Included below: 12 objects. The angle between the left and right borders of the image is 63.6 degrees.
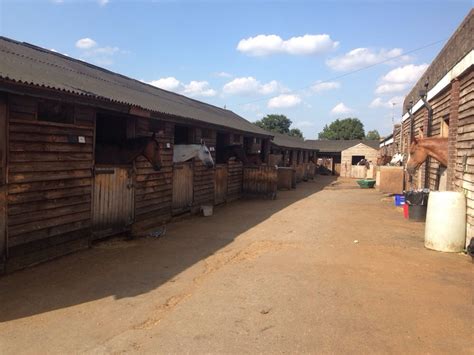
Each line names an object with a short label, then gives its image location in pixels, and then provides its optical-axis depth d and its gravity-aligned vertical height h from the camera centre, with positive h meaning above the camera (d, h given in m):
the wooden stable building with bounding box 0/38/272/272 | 5.89 -0.16
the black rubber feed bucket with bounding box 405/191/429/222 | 10.88 -1.06
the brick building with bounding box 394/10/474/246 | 7.75 +1.52
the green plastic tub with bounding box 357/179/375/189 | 24.50 -1.19
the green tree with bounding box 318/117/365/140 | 86.25 +7.91
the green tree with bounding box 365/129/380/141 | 103.06 +8.63
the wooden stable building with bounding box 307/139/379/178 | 39.25 +0.84
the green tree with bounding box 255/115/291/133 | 86.62 +8.78
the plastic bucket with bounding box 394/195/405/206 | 14.34 -1.27
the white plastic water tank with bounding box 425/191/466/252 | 7.54 -1.03
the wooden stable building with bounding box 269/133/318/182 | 24.80 +0.29
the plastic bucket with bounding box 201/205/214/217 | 12.31 -1.71
